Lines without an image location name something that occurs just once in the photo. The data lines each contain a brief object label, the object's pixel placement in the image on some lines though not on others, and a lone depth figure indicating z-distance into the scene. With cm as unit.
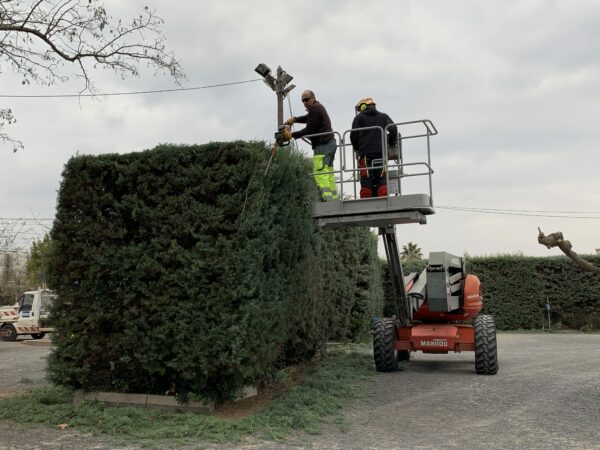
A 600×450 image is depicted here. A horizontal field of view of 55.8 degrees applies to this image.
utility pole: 1778
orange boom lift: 1005
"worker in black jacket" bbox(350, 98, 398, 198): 816
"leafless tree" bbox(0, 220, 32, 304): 3612
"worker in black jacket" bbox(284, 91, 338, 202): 832
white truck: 2222
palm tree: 6043
